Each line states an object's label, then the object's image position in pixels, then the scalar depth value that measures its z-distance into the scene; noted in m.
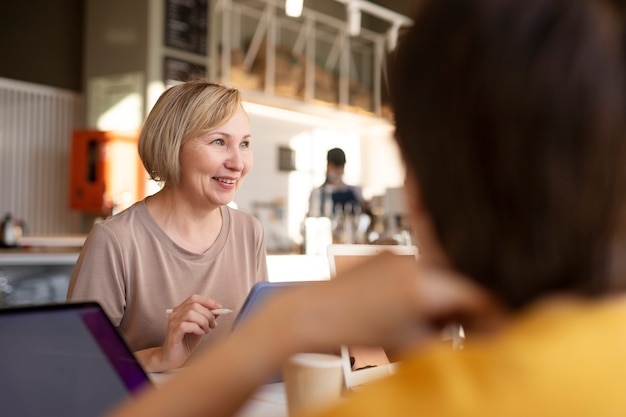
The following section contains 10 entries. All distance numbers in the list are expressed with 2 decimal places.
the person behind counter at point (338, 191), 5.58
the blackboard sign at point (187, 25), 5.95
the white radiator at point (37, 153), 6.45
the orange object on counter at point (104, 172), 5.90
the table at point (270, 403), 1.13
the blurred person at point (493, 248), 0.37
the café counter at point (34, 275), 3.95
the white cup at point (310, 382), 1.06
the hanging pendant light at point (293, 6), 4.52
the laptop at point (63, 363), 0.82
